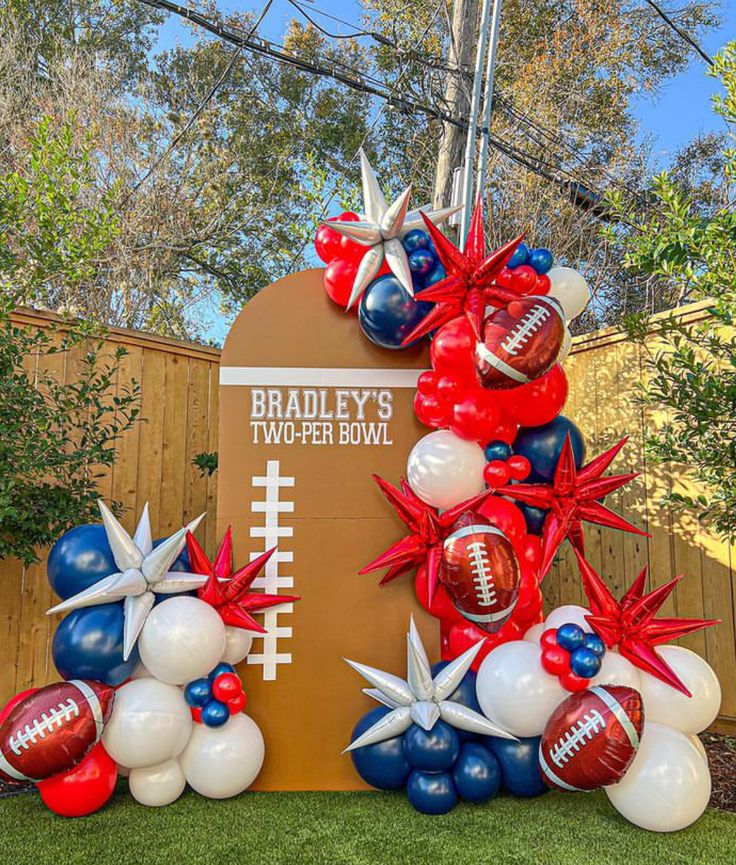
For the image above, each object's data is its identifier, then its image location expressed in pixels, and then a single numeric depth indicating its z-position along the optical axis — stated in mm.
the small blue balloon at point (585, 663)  2373
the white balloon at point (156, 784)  2527
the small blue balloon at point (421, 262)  2871
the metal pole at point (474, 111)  3762
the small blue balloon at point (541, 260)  2906
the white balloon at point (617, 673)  2422
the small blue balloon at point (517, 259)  2891
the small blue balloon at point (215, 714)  2527
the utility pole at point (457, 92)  4852
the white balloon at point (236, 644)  2716
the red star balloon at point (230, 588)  2674
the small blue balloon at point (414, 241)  2912
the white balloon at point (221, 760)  2525
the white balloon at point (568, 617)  2635
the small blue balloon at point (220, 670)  2600
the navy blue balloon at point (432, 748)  2420
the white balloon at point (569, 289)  2926
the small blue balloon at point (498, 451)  2787
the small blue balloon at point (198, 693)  2549
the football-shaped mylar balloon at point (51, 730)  2293
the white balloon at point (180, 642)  2477
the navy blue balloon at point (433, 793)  2445
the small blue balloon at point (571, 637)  2418
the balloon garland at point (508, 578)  2314
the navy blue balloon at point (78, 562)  2566
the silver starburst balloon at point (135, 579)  2494
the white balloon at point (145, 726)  2400
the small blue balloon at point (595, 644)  2418
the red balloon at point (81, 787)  2396
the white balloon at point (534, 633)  2779
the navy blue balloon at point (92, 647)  2439
